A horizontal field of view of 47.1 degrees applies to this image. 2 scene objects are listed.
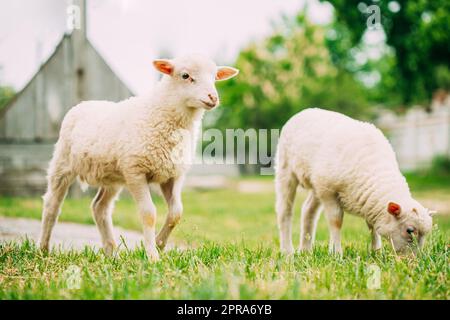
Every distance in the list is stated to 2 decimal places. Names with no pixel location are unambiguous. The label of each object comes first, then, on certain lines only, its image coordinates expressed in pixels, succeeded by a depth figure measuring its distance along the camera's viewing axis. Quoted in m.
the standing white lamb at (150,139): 4.32
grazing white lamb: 4.37
